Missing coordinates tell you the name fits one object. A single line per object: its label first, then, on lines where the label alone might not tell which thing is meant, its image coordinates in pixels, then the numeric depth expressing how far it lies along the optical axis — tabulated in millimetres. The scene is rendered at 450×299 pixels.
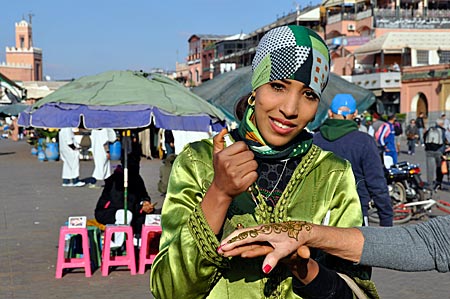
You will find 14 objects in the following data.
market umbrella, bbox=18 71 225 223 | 7996
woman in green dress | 1734
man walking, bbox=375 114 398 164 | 13734
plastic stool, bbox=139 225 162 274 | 8141
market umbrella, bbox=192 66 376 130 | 10410
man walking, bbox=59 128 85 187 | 17623
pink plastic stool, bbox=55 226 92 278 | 8094
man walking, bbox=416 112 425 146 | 31308
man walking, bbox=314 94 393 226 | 5621
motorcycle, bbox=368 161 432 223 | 11930
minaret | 121938
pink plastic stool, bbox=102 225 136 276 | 8172
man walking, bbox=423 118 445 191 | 15422
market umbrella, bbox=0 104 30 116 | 39125
